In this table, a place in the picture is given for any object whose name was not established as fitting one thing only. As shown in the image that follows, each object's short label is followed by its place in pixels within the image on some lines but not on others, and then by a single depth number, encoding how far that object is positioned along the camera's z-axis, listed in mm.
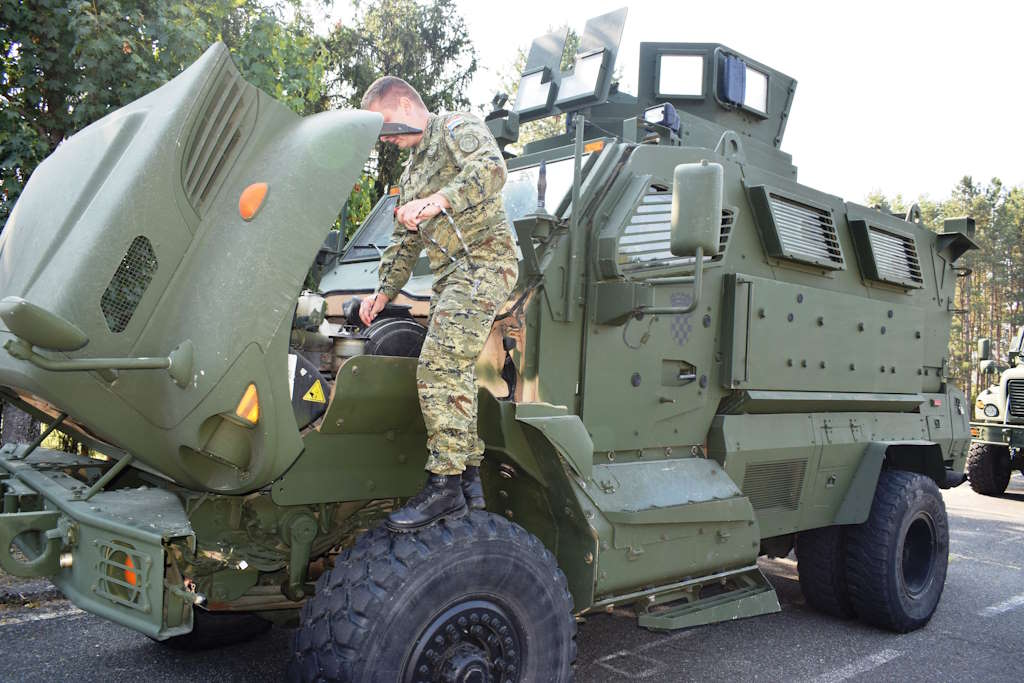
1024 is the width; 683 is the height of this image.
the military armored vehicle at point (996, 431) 11148
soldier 2820
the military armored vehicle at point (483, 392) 2455
